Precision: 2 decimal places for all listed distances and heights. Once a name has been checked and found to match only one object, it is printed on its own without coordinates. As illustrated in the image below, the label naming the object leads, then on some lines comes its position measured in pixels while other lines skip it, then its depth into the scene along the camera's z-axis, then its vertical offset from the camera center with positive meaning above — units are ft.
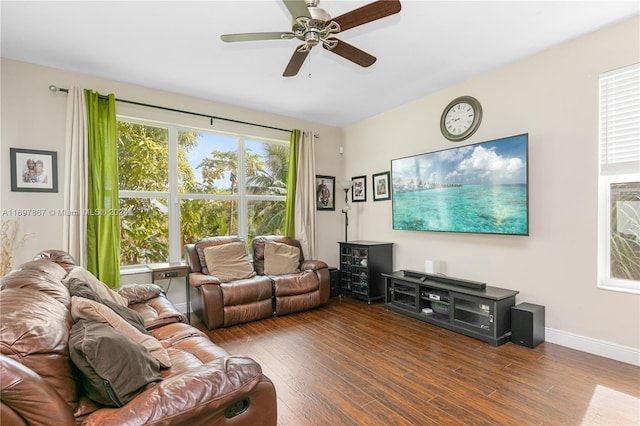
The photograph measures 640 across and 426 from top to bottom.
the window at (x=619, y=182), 8.14 +0.89
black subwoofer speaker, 9.01 -3.35
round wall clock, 11.38 +3.67
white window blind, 8.07 +2.52
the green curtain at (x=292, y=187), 15.46 +1.27
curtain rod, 10.34 +4.21
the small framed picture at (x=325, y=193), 16.78 +1.10
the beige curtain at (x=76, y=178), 10.28 +1.12
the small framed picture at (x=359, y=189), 16.39 +1.28
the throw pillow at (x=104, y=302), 5.49 -1.73
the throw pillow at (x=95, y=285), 6.67 -1.69
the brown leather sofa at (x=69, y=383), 2.97 -2.04
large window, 12.34 +1.10
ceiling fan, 5.68 +3.78
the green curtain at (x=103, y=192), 10.76 +0.67
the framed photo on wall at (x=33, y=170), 9.77 +1.33
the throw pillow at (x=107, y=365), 3.62 -1.89
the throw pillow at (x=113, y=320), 4.57 -1.74
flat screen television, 9.86 +0.90
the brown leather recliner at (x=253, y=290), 10.88 -3.02
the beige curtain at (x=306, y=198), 15.52 +0.73
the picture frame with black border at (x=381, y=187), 14.99 +1.30
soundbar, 10.36 -2.46
